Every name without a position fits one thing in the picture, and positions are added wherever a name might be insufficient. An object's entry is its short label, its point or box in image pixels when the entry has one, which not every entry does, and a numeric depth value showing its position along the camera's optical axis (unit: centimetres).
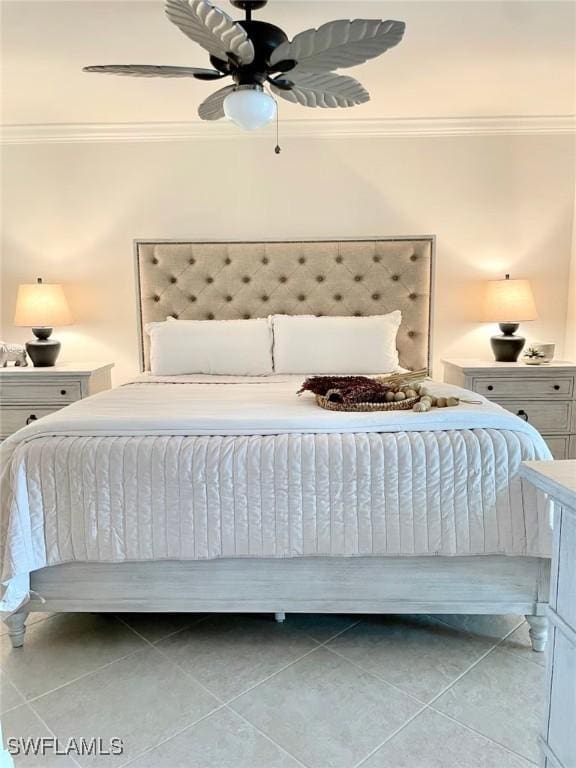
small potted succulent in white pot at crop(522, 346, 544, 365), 321
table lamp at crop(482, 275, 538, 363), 322
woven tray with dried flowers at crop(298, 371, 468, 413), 187
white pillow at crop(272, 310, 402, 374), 300
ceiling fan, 146
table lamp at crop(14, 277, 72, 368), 324
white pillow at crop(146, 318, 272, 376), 302
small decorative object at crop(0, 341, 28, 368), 333
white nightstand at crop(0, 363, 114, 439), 311
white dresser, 84
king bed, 163
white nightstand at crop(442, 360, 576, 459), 310
